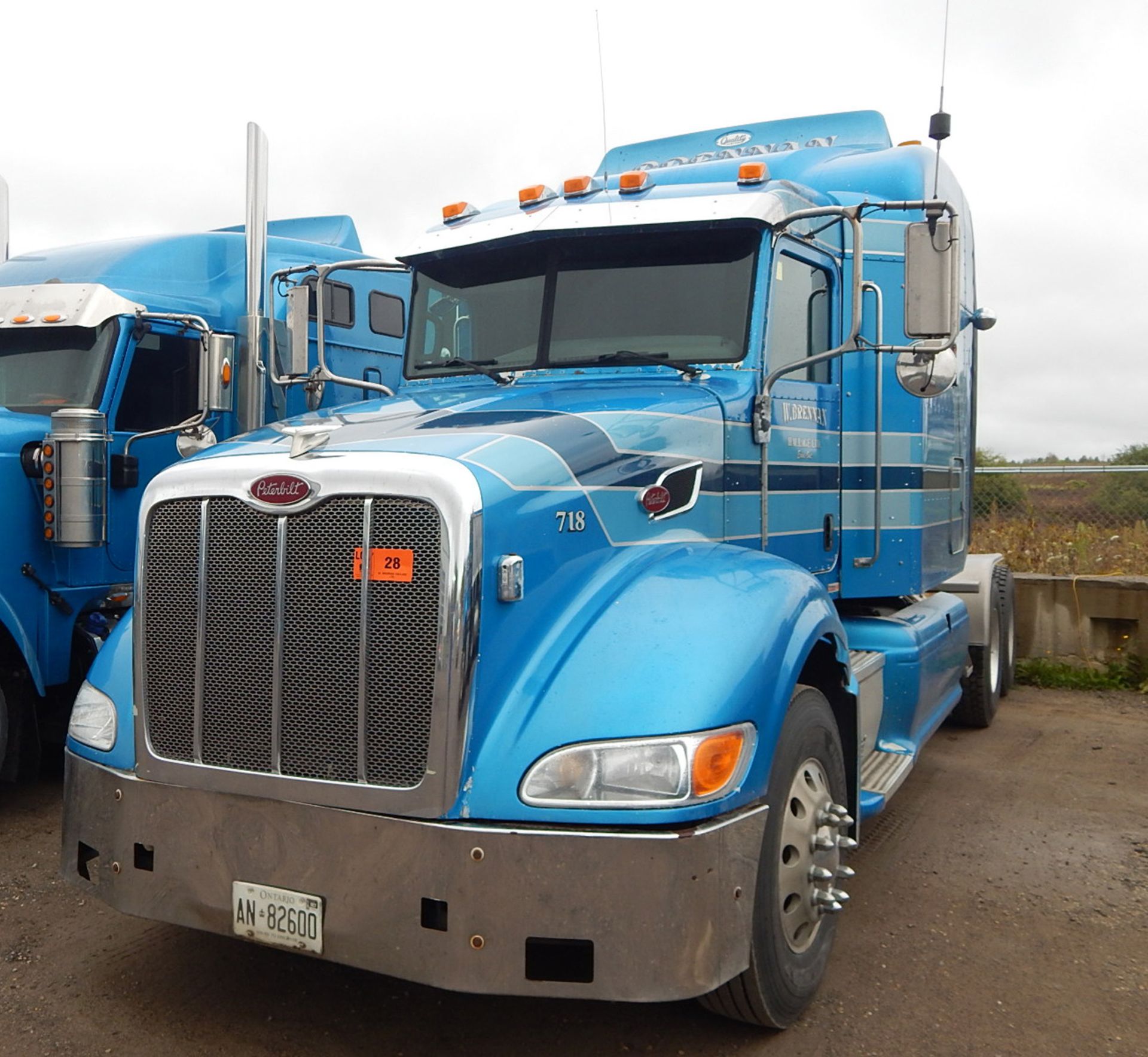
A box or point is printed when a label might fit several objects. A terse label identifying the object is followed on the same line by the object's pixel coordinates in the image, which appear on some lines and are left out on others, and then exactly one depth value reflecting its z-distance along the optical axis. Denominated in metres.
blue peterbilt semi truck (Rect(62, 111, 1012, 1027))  2.96
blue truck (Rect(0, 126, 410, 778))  5.81
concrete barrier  9.39
